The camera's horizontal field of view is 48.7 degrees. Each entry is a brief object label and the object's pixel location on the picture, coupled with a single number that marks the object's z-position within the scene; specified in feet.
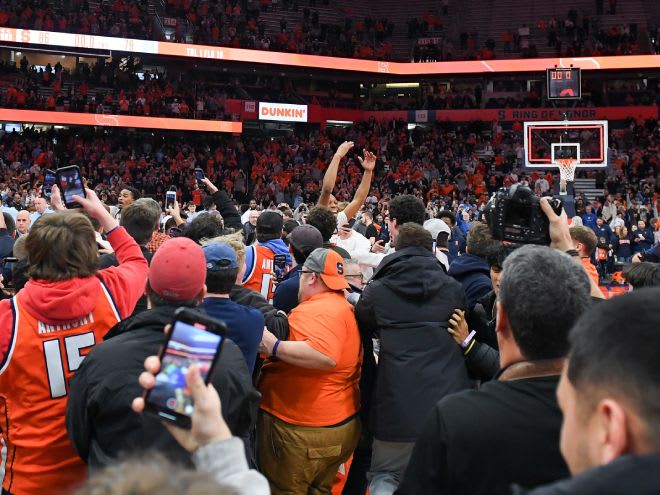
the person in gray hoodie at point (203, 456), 3.71
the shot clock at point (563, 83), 78.48
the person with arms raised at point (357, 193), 21.03
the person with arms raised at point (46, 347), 9.30
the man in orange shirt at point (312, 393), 12.35
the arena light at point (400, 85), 118.88
